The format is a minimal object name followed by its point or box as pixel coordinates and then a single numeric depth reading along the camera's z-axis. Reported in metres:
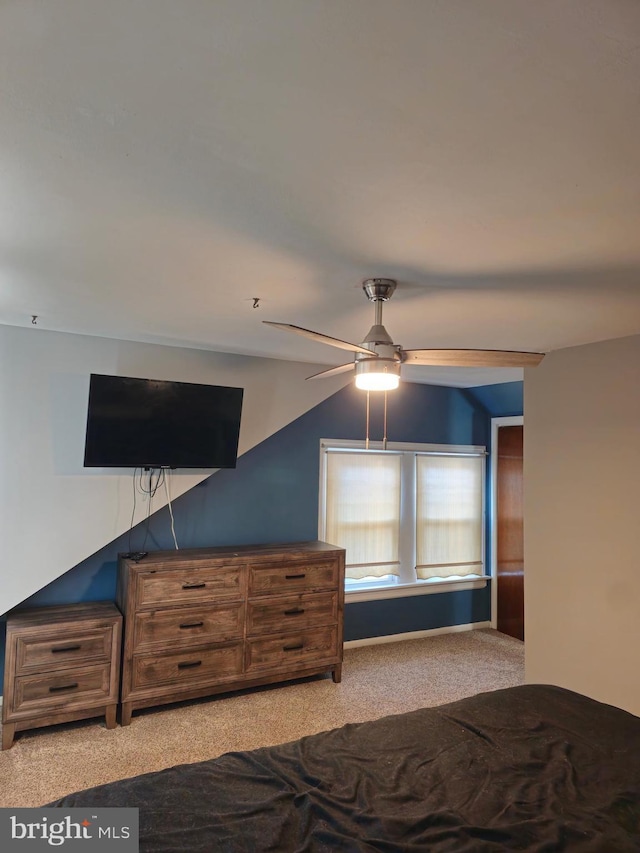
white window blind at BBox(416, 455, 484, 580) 5.16
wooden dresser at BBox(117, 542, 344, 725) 3.33
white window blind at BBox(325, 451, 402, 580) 4.73
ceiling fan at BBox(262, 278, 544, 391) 2.15
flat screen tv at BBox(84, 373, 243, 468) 3.33
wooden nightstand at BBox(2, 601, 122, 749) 2.99
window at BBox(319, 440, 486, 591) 4.76
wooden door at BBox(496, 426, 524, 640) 5.18
